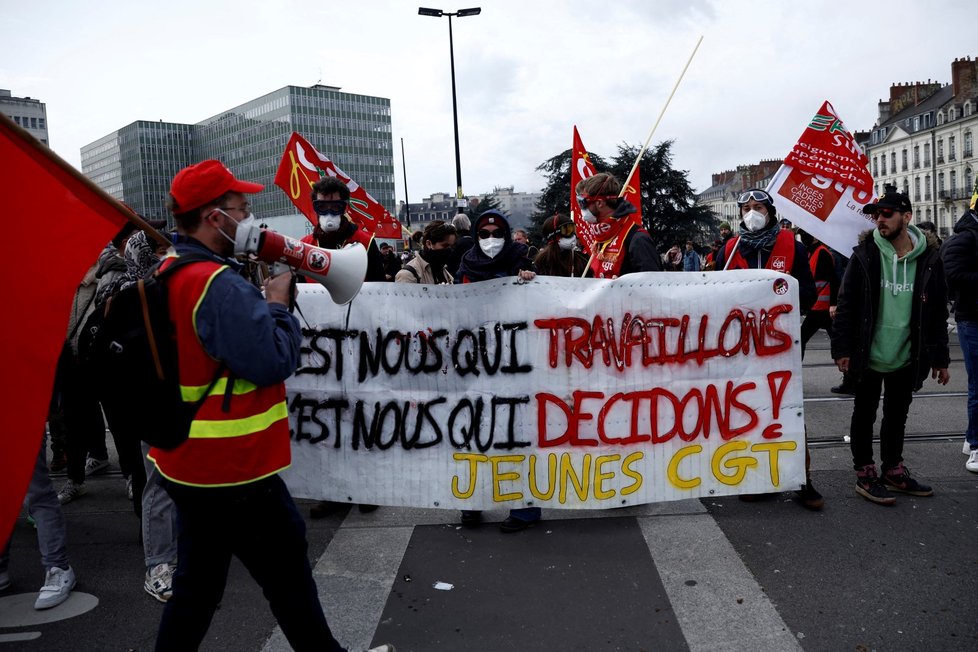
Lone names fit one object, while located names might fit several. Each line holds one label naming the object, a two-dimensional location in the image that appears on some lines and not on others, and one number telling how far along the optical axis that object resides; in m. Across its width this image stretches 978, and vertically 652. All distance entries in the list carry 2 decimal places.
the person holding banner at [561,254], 5.27
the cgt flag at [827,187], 5.91
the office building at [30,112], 102.09
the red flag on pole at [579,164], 9.23
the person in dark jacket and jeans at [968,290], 4.95
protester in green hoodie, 4.52
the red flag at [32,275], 2.13
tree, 39.91
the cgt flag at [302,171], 7.90
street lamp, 23.53
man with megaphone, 2.26
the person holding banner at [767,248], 4.59
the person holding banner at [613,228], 4.45
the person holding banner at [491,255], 4.45
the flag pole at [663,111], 4.88
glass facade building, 111.75
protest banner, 4.23
